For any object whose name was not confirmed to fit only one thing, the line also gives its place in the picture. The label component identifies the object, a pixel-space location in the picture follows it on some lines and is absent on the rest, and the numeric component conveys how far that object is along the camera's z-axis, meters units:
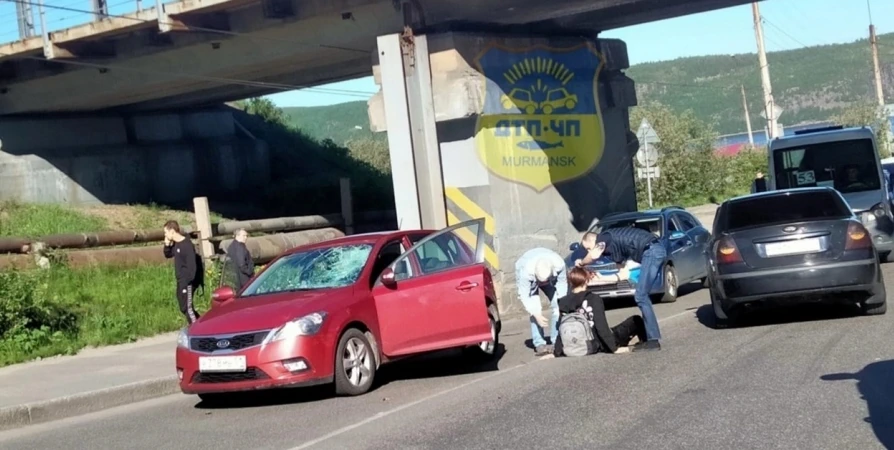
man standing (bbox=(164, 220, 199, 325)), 15.88
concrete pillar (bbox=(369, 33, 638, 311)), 19.36
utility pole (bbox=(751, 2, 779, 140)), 41.19
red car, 10.51
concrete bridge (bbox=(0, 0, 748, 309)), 19.25
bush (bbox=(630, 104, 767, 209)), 46.16
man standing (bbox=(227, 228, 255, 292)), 16.52
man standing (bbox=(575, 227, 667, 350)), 12.47
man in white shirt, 13.00
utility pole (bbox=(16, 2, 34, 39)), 24.94
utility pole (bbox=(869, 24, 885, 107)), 60.07
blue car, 18.08
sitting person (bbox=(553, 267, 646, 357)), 12.28
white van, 20.31
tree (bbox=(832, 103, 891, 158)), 59.09
